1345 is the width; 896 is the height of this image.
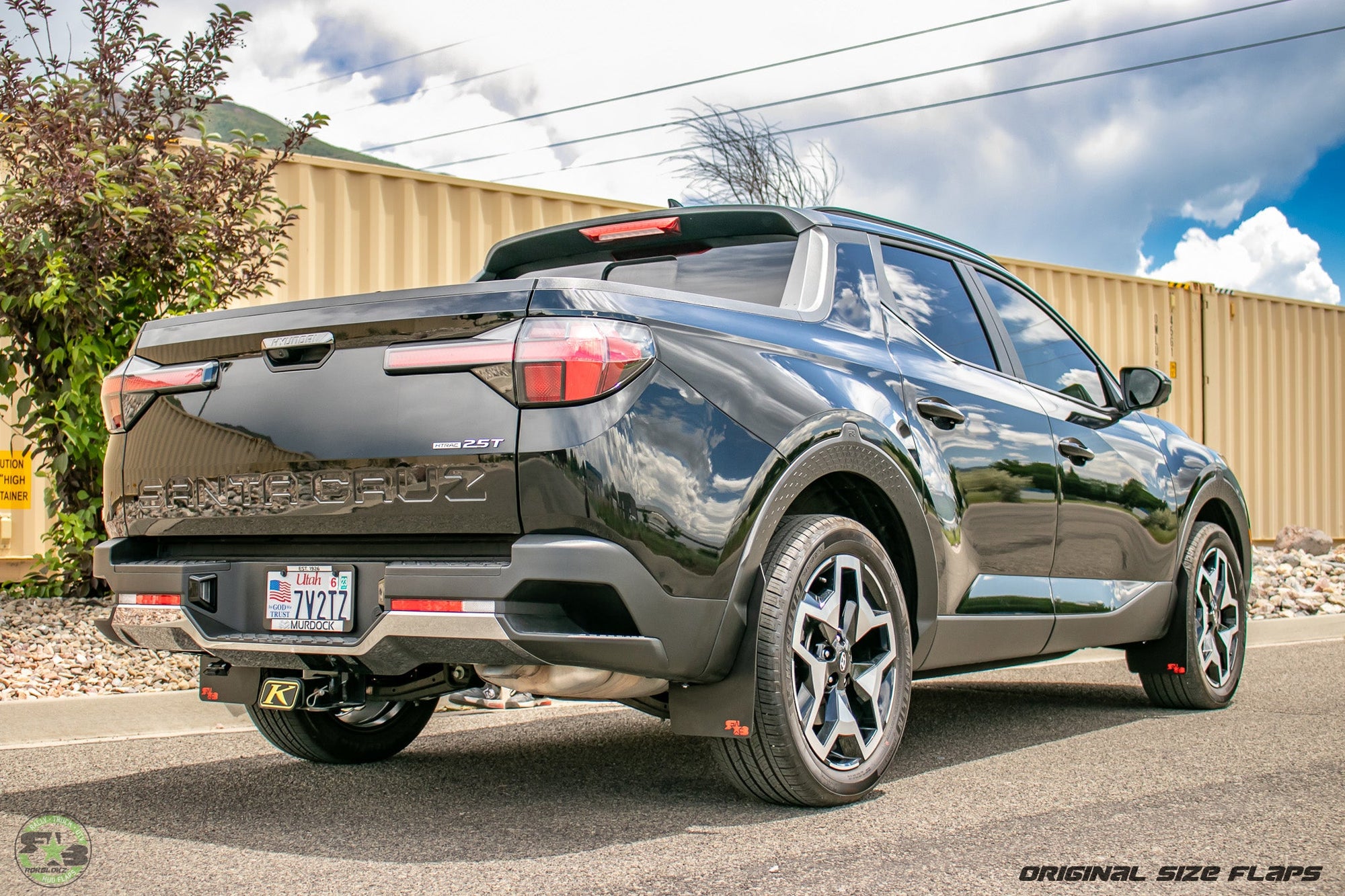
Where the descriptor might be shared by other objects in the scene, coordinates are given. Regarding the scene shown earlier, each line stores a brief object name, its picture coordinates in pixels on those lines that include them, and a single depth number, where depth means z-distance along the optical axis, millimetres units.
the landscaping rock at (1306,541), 14352
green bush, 6770
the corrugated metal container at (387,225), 9102
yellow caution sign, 7730
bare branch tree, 17016
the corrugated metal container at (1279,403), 15180
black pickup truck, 3082
